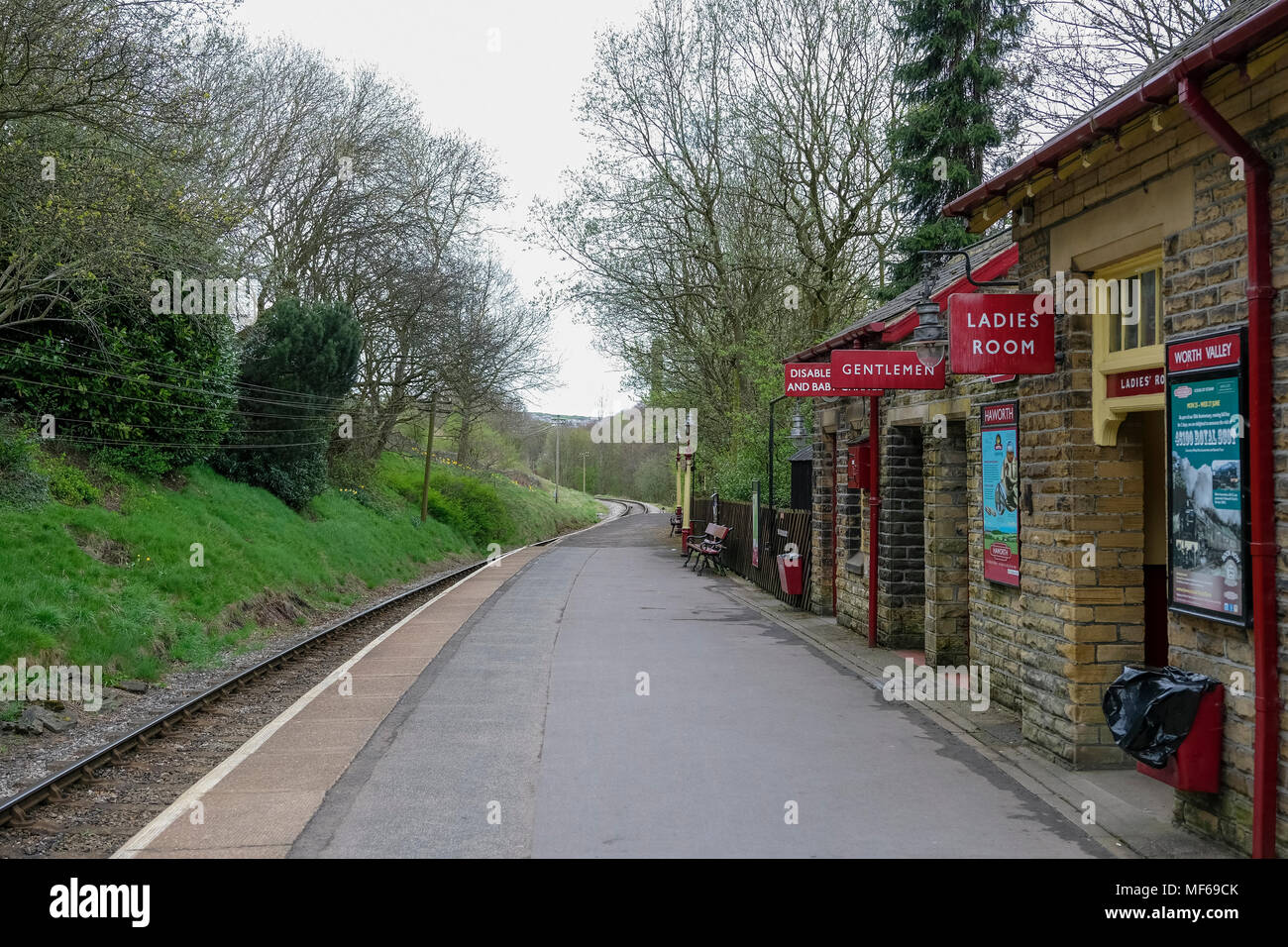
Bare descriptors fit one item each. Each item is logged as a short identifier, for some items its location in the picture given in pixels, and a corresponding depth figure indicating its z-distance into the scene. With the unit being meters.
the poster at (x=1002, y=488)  8.18
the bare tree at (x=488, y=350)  33.94
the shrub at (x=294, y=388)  23.39
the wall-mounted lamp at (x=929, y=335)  9.30
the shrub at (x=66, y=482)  14.72
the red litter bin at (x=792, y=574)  16.94
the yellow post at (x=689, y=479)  31.19
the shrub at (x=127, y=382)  15.77
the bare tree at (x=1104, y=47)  15.53
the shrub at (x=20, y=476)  13.36
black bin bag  5.29
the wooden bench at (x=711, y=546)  25.03
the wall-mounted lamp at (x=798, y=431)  19.45
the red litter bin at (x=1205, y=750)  5.30
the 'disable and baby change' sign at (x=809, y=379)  13.07
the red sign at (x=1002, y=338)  7.19
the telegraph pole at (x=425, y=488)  32.84
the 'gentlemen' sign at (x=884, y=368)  10.55
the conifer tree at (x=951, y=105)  20.20
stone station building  4.93
